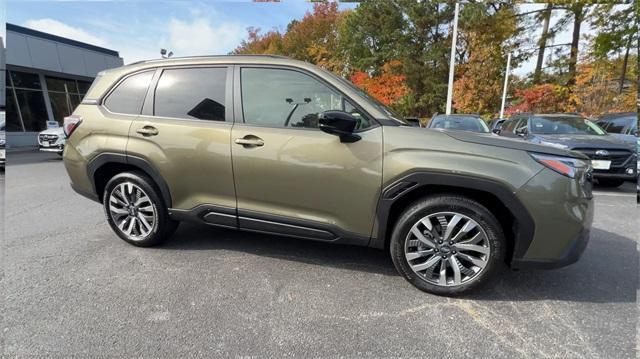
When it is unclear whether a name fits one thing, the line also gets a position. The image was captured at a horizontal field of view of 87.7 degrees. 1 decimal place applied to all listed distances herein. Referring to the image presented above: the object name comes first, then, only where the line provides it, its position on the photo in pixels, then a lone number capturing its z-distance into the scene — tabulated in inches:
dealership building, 620.1
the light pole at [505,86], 777.6
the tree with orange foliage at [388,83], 958.4
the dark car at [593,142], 245.0
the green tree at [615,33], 589.6
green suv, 94.7
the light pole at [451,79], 563.8
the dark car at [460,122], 305.3
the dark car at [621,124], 300.5
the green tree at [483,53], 754.8
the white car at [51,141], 451.5
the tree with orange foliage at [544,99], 740.0
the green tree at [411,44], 925.2
